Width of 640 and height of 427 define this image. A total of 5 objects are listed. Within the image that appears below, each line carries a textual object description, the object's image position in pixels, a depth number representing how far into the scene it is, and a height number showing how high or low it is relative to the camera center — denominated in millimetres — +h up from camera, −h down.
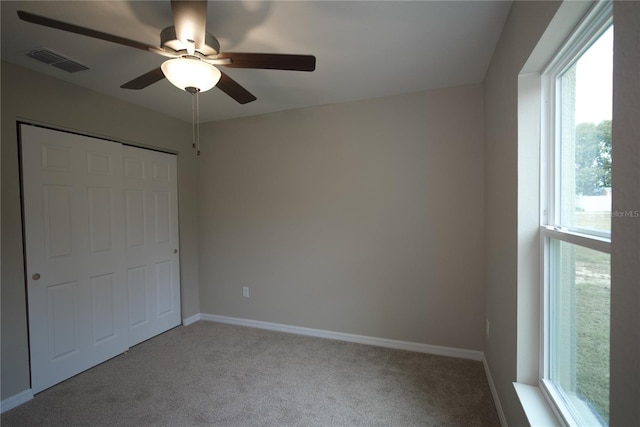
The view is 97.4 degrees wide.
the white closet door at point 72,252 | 2166 -351
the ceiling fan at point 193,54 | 1195 +788
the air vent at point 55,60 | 1904 +1083
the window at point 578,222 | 950 -72
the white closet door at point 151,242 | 2887 -349
